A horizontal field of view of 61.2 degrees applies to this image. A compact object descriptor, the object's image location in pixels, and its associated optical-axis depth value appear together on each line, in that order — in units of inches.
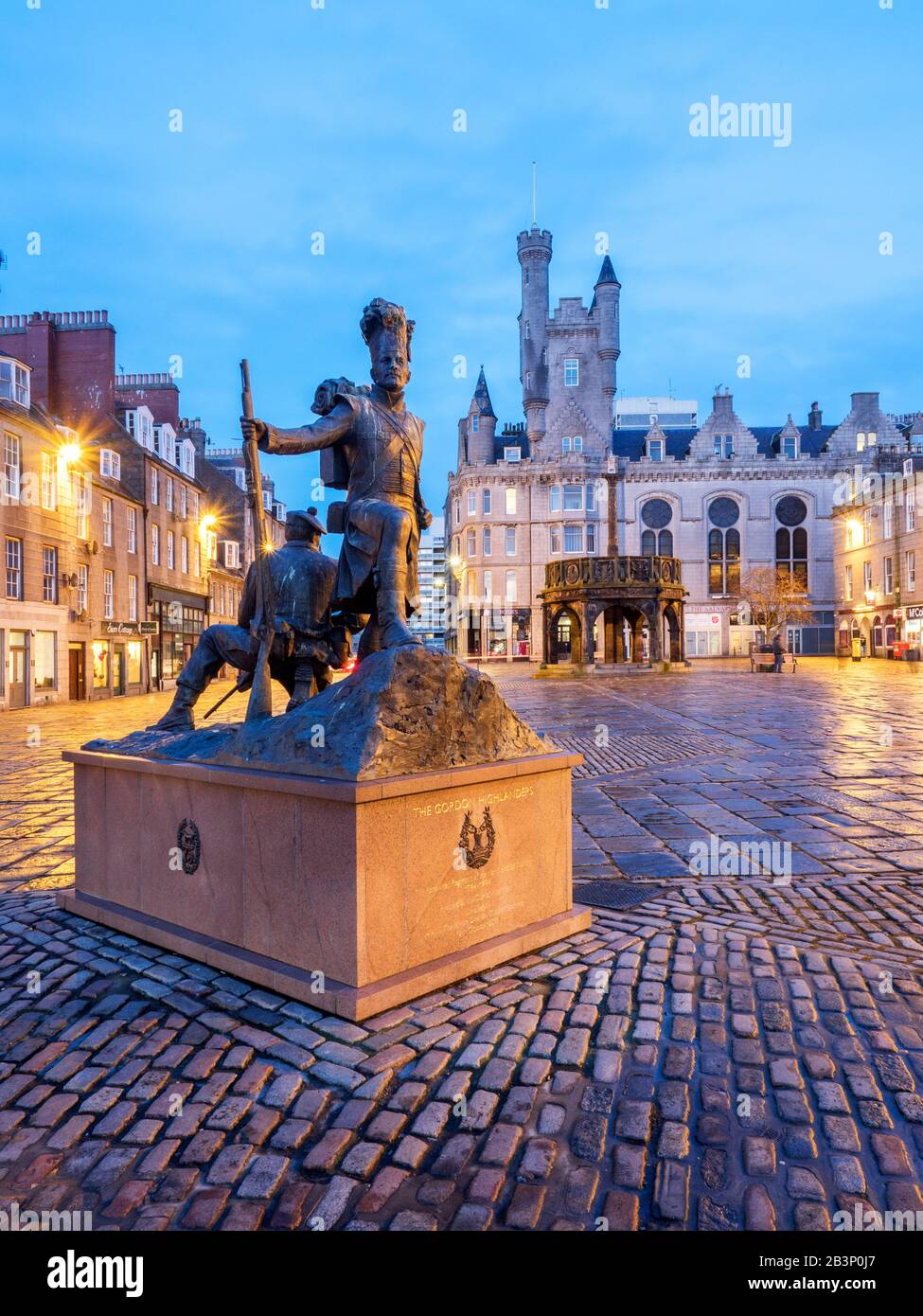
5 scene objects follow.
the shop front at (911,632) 1591.5
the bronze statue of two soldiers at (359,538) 174.2
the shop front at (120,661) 1097.4
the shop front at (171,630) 1282.0
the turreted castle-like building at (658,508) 2223.2
